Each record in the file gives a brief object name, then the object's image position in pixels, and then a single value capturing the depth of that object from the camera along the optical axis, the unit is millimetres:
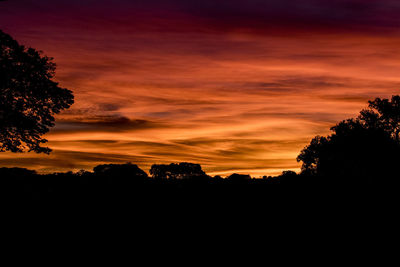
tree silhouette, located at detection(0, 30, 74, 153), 29250
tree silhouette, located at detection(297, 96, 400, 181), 51156
